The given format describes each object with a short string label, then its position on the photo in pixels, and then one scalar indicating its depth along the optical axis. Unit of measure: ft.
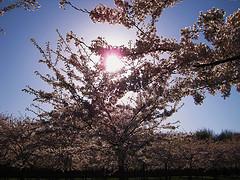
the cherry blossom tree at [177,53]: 24.17
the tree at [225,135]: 277.40
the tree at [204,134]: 270.34
